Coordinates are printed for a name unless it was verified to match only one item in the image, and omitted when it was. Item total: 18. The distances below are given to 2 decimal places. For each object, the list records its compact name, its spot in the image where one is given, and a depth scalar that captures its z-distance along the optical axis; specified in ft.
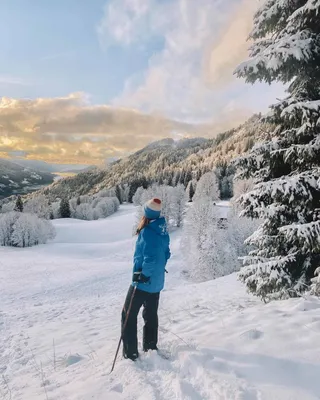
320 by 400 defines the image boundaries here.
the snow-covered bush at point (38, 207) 355.97
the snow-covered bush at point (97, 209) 396.37
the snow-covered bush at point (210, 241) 122.11
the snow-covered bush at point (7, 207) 384.92
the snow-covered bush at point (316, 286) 19.89
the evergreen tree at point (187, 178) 475.31
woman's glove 15.98
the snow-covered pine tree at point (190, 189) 379.35
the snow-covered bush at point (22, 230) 215.31
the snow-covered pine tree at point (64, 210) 369.83
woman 16.11
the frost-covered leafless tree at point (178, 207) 255.70
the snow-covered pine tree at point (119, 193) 502.95
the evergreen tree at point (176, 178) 508.86
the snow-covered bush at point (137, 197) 416.17
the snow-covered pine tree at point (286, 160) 19.43
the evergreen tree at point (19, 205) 270.69
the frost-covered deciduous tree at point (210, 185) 290.74
